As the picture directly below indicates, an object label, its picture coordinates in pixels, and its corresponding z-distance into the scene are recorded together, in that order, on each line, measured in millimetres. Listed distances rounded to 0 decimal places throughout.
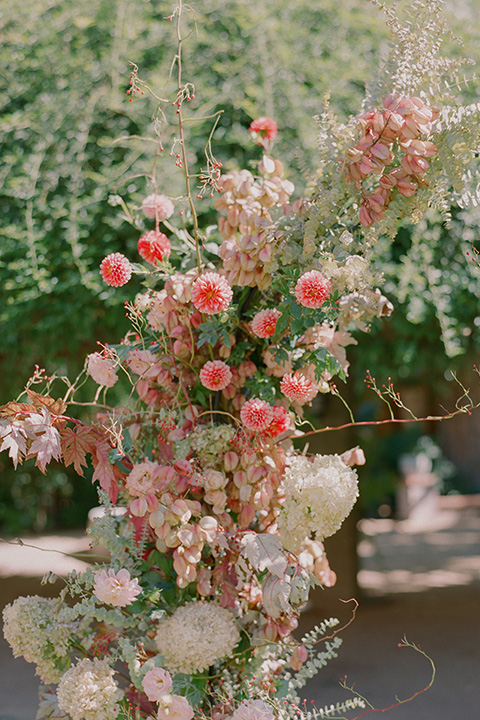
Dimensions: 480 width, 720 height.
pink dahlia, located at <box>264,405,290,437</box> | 2012
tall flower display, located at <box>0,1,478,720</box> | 1793
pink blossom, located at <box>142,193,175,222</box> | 2143
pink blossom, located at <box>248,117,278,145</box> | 2094
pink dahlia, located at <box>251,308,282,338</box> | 1928
